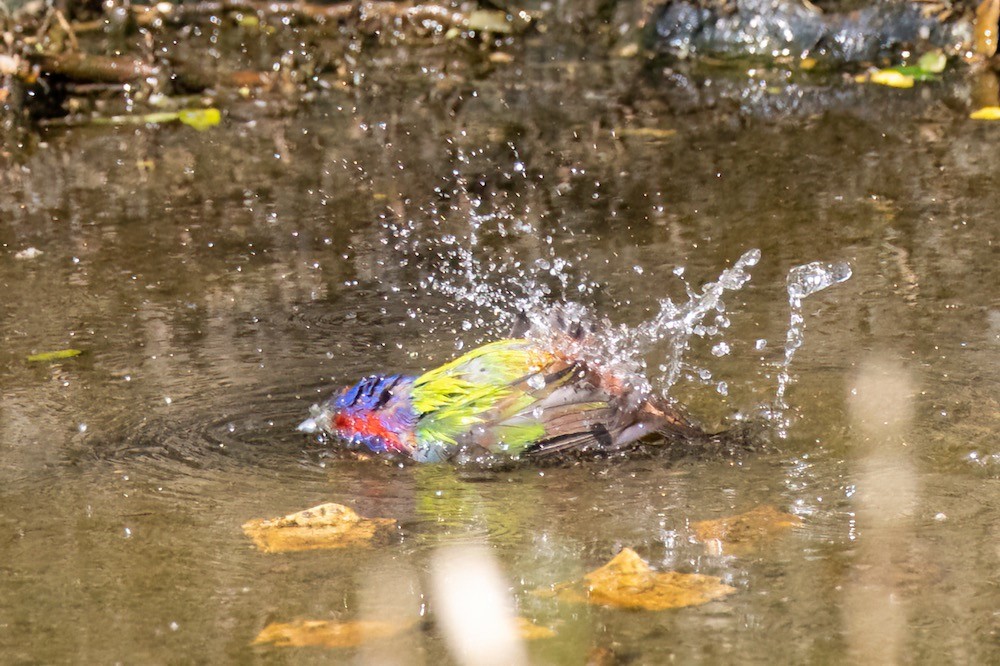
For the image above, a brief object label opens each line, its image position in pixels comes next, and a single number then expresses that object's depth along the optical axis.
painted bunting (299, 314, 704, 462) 6.57
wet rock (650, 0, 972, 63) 17.33
